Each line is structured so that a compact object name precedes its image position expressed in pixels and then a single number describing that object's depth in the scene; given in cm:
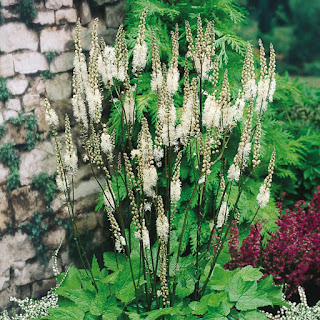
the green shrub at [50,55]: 293
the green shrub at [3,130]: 278
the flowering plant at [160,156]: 192
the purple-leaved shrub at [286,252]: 311
